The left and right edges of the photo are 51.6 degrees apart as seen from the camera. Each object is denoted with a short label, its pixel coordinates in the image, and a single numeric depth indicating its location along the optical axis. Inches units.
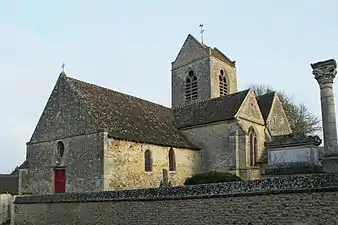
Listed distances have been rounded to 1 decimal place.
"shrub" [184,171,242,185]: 701.6
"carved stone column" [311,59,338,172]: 426.1
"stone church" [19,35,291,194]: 743.7
